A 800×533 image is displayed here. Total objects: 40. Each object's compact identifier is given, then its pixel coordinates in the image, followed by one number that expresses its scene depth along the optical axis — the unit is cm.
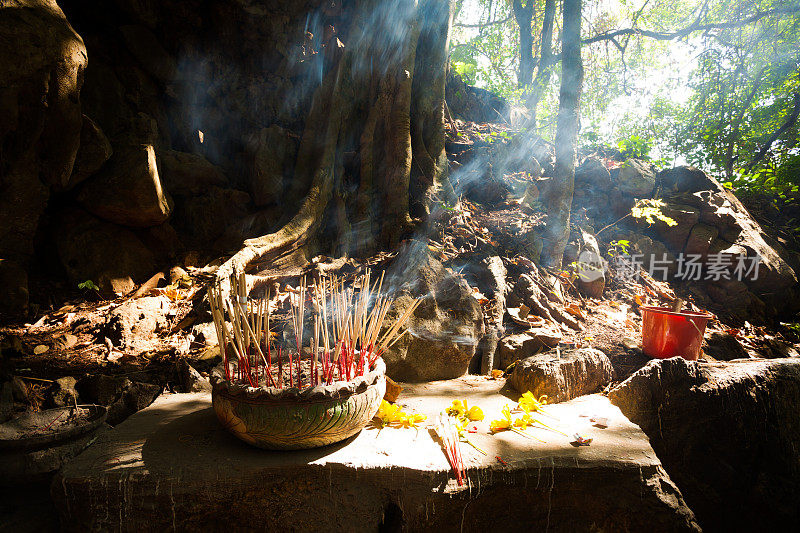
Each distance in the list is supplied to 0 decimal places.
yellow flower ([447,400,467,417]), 202
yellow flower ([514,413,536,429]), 190
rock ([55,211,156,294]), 350
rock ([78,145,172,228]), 355
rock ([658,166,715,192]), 543
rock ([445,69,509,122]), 677
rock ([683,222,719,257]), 485
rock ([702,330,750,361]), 341
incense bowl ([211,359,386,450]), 147
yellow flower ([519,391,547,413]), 209
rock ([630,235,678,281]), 488
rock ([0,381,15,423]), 203
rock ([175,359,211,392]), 243
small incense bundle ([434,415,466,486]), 152
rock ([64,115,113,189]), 343
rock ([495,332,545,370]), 297
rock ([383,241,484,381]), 271
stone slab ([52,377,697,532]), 142
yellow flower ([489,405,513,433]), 186
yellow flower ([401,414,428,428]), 187
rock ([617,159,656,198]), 529
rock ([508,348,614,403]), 230
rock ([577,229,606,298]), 414
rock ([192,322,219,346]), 293
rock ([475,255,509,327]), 337
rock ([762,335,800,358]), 373
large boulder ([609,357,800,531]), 208
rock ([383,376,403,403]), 218
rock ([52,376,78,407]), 223
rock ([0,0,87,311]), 280
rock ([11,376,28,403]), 217
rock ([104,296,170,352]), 283
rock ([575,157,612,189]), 537
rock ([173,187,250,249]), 438
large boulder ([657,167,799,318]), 469
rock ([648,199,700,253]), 499
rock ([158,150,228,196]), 430
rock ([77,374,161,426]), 220
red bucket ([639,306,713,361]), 267
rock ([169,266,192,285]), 367
